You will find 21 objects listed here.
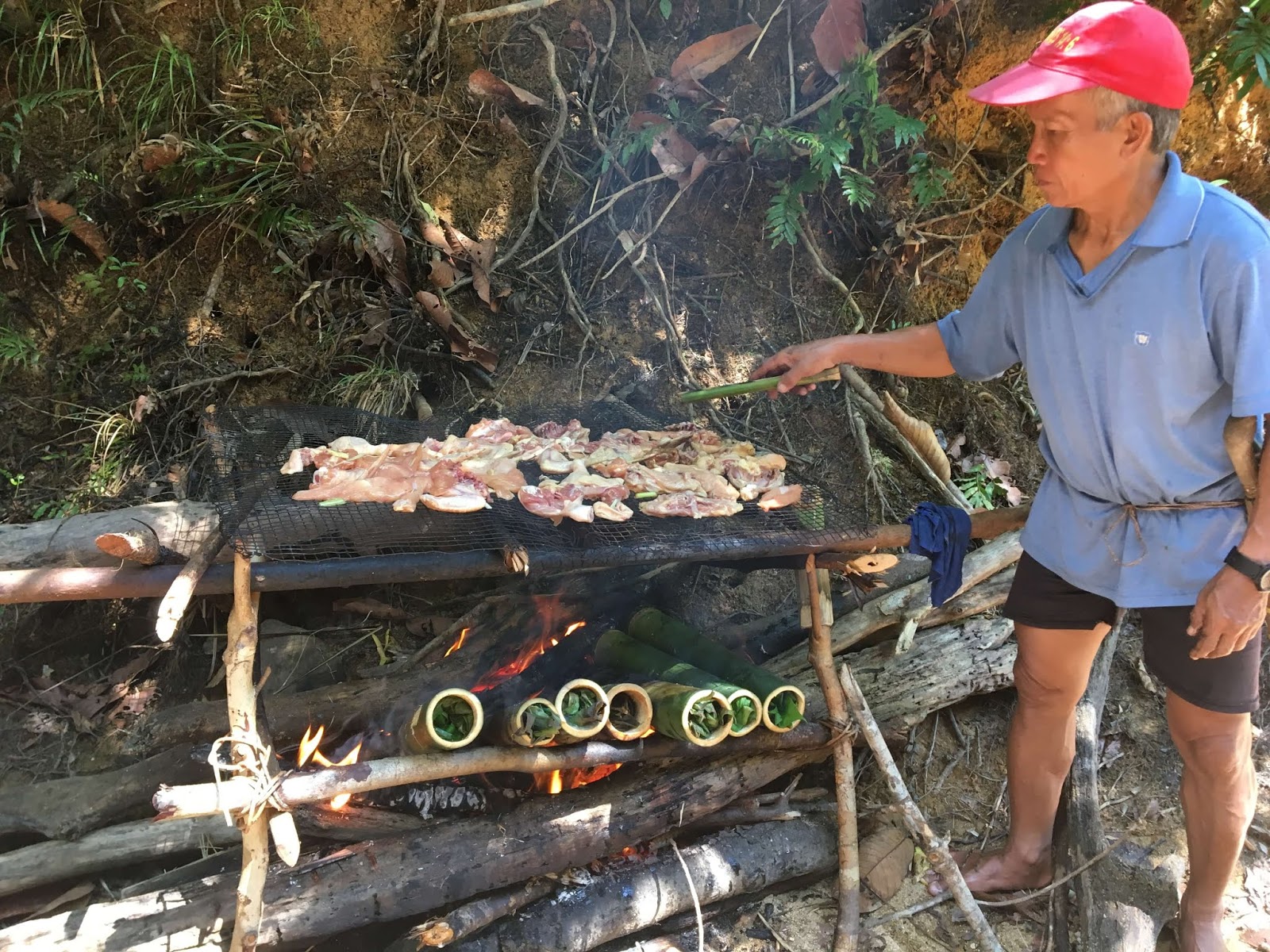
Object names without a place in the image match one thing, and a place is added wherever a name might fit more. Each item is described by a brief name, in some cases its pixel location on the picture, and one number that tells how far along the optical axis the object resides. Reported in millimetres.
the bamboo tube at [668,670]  3346
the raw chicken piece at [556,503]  3344
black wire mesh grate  2947
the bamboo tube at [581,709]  3125
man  2361
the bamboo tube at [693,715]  3166
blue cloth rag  3303
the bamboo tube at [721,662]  3447
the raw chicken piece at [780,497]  3670
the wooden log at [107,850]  3279
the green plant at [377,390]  5117
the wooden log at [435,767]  2500
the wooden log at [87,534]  3654
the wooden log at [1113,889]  3150
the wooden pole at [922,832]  3172
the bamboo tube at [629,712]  3246
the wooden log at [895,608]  4242
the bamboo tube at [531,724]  3045
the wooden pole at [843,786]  3340
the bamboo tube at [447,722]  2945
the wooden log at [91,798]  3443
